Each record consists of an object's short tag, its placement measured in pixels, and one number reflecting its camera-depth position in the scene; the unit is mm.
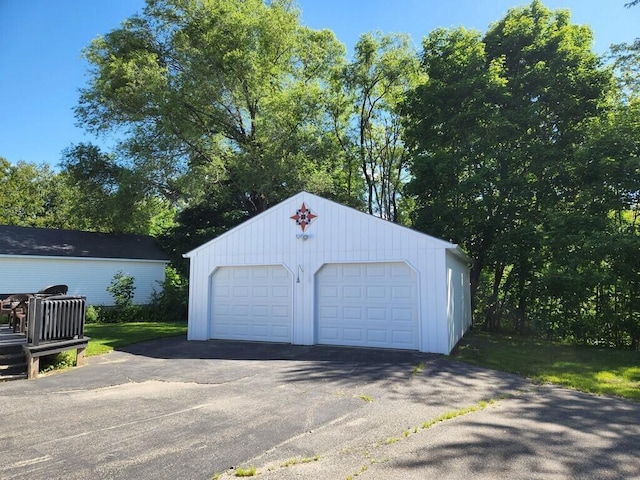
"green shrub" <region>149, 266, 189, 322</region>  19766
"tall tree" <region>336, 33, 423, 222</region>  20750
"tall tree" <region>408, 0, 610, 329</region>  14820
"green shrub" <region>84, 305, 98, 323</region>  17688
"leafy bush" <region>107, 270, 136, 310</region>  19353
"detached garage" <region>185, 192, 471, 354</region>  9443
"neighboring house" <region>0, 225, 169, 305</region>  17609
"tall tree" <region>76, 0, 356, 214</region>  18625
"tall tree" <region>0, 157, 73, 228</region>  32844
